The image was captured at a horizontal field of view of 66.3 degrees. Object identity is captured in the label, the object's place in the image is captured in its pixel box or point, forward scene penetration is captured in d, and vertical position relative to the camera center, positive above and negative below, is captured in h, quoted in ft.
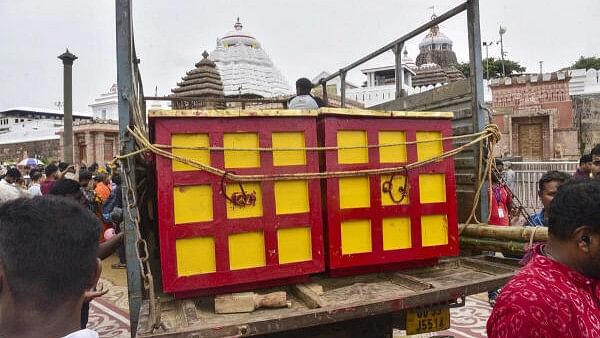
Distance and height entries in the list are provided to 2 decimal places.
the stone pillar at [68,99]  37.55 +6.79
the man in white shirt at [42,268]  3.37 -0.65
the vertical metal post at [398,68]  13.68 +3.10
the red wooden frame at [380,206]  7.90 -0.72
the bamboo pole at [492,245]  8.71 -1.66
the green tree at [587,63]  121.49 +26.27
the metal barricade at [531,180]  34.40 -1.39
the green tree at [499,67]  127.13 +26.90
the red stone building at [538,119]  59.00 +5.59
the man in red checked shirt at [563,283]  4.29 -1.21
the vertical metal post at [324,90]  18.24 +3.23
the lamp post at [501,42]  108.47 +29.24
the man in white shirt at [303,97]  12.14 +1.99
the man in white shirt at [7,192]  10.93 -0.23
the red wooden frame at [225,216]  6.91 -0.69
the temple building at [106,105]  132.87 +21.40
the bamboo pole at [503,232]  8.20 -1.37
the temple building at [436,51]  130.52 +33.44
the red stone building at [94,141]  82.02 +6.97
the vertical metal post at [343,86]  17.86 +3.28
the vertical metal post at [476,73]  10.28 +2.03
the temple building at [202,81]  50.57 +10.70
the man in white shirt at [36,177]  28.68 +0.28
